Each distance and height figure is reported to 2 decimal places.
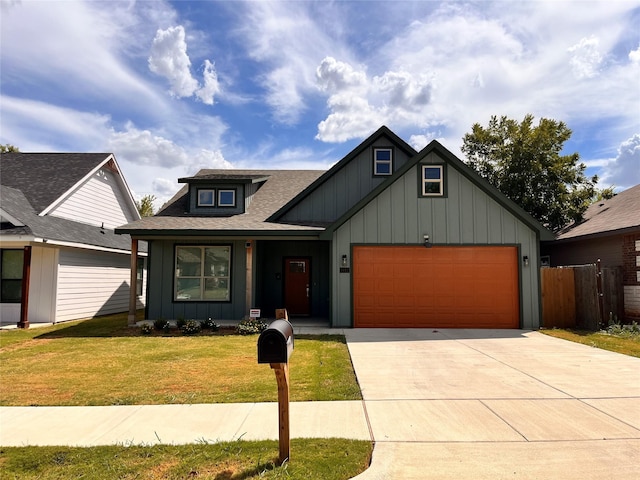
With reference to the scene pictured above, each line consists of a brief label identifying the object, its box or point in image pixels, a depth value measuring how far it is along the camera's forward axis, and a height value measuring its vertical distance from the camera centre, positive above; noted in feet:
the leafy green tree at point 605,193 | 101.65 +21.64
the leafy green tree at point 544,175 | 65.00 +17.38
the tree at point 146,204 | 142.31 +25.05
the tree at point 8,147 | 116.81 +38.06
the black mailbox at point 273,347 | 11.03 -2.24
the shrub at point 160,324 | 37.04 -5.32
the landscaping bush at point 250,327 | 35.29 -5.35
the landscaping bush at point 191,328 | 35.70 -5.48
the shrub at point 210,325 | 36.99 -5.42
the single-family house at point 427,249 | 38.75 +2.37
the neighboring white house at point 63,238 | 41.68 +3.57
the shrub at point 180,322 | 37.37 -5.23
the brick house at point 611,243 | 41.07 +3.87
